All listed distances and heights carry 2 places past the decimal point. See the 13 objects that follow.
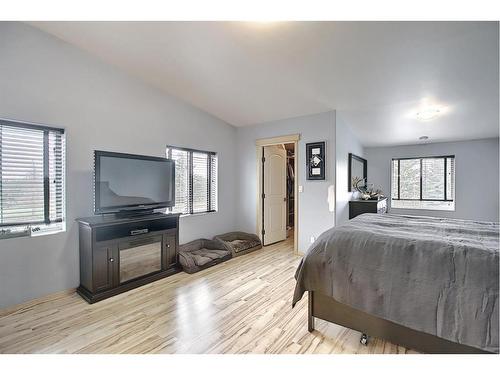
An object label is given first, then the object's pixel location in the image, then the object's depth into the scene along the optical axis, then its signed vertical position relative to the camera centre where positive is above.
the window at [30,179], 2.26 +0.09
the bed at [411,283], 1.25 -0.60
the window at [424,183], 3.59 +0.07
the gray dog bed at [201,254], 3.19 -1.03
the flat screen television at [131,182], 2.55 +0.06
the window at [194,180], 3.81 +0.13
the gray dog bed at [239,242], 3.89 -0.99
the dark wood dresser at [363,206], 4.11 -0.35
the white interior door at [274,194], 4.59 -0.13
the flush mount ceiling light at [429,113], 2.57 +0.85
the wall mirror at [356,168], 4.27 +0.39
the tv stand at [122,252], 2.43 -0.75
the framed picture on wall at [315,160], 3.72 +0.44
